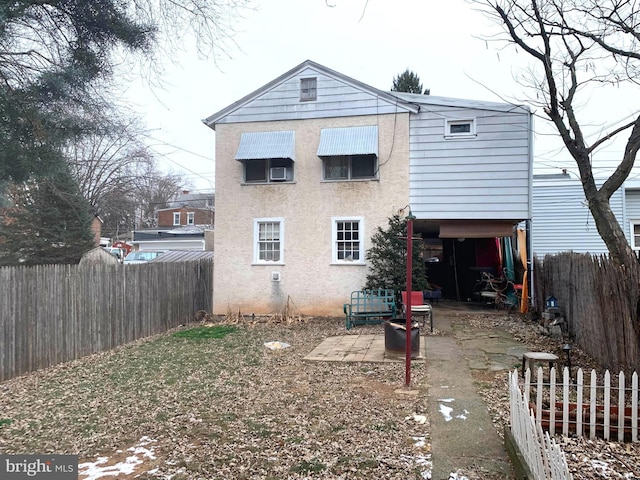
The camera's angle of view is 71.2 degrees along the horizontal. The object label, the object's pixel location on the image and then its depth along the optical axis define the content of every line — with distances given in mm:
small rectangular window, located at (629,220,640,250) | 17406
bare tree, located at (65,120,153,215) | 23044
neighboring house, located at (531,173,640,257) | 18239
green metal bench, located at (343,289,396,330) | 11086
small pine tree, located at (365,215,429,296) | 11617
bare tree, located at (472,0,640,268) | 6316
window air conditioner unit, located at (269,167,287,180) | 12977
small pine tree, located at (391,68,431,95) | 24172
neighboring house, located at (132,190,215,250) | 32344
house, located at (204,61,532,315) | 11859
